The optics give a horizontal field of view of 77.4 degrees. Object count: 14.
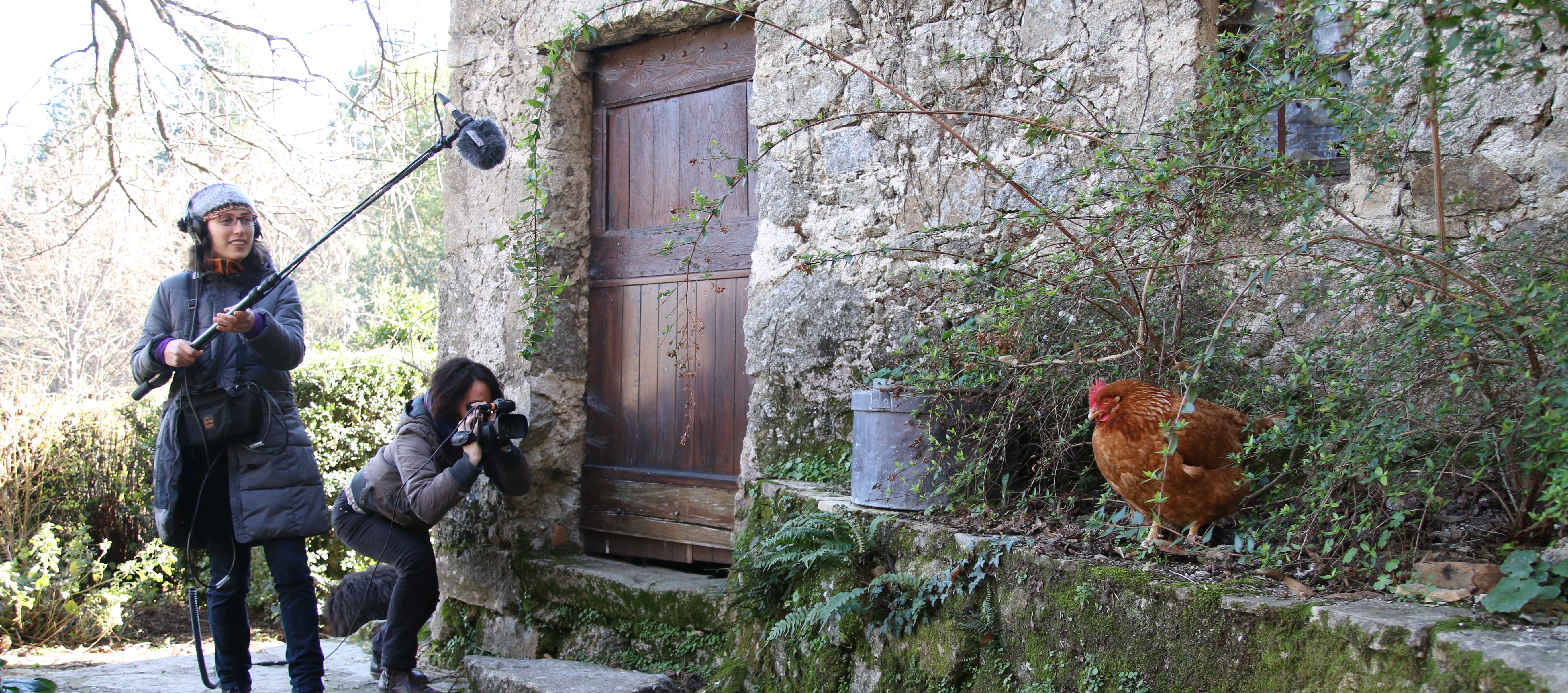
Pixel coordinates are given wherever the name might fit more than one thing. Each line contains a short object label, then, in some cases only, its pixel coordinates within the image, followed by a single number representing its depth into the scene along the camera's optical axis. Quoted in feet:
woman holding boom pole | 9.96
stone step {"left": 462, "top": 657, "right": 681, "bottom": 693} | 10.08
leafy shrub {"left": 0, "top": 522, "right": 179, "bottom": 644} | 14.51
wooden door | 12.75
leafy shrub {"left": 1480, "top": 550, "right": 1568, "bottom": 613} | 5.10
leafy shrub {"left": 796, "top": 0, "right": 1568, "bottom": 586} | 5.87
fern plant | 7.83
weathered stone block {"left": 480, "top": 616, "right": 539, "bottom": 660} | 13.20
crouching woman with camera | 10.93
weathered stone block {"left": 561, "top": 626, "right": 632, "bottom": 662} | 12.45
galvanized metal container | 8.94
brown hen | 6.95
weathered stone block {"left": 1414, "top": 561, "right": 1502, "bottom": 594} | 5.47
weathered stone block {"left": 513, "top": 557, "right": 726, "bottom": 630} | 11.70
